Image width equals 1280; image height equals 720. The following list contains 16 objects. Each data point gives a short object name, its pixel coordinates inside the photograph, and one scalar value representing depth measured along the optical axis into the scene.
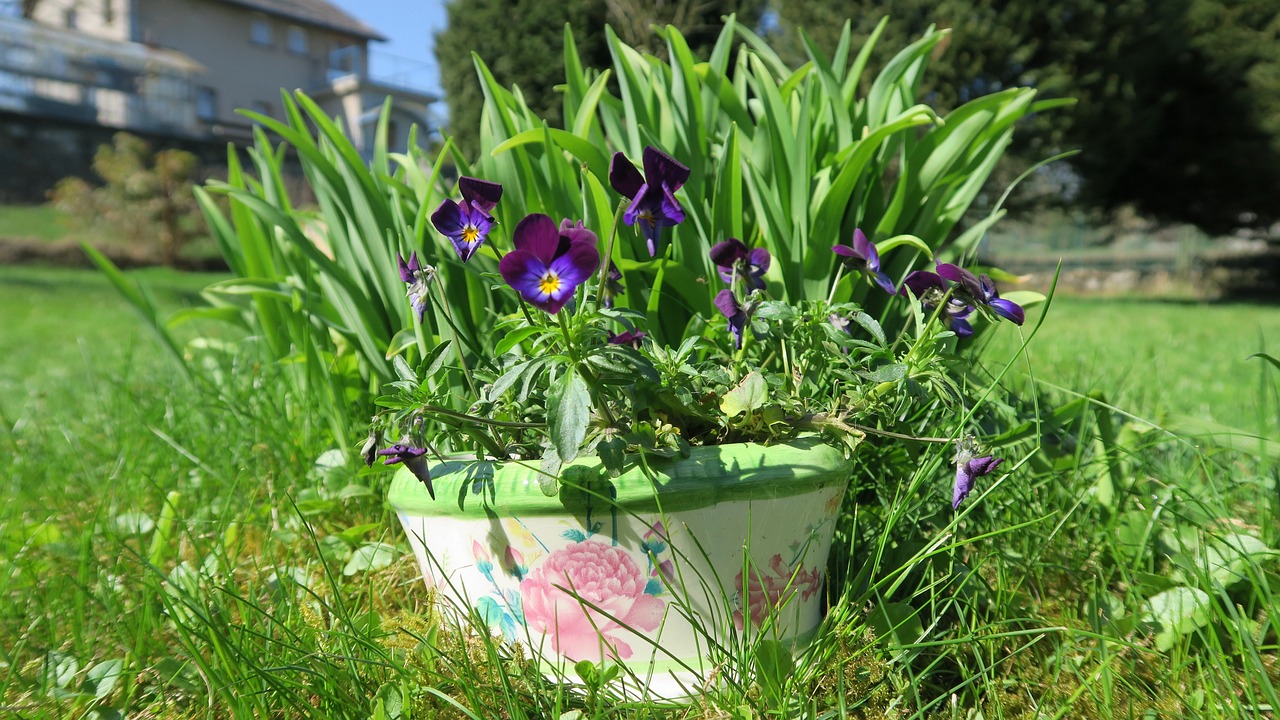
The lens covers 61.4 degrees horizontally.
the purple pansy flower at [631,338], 0.48
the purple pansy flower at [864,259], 0.48
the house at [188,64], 16.16
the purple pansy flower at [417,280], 0.44
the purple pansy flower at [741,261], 0.47
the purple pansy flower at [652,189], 0.41
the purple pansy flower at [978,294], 0.43
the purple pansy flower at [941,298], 0.46
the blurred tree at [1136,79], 7.45
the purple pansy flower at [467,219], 0.43
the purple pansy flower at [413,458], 0.40
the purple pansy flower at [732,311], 0.46
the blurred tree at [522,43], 7.05
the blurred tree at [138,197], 11.04
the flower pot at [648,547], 0.41
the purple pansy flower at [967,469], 0.42
